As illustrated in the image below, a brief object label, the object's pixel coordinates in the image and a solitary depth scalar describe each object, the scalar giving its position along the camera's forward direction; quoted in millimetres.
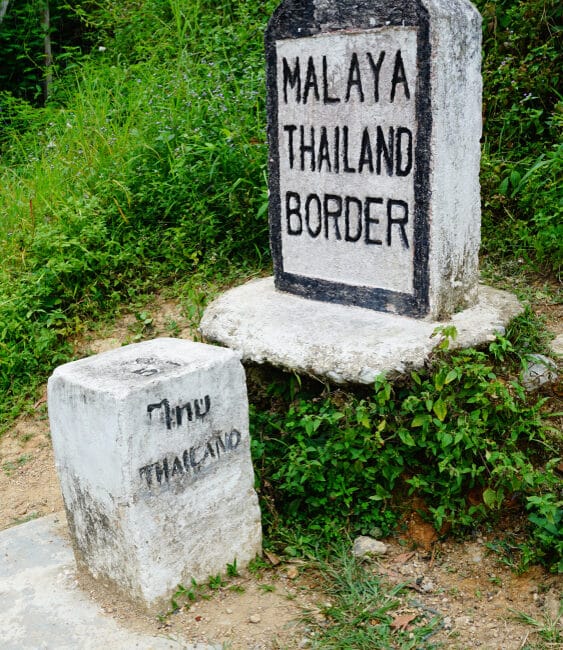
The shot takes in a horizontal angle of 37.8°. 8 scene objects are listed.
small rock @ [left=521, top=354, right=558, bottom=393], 3211
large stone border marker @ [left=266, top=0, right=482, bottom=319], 3080
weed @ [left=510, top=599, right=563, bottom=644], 2512
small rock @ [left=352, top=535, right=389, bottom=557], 2949
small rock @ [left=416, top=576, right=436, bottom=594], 2812
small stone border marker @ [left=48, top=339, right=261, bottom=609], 2514
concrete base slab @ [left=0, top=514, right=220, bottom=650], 2531
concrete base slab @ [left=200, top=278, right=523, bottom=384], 3043
